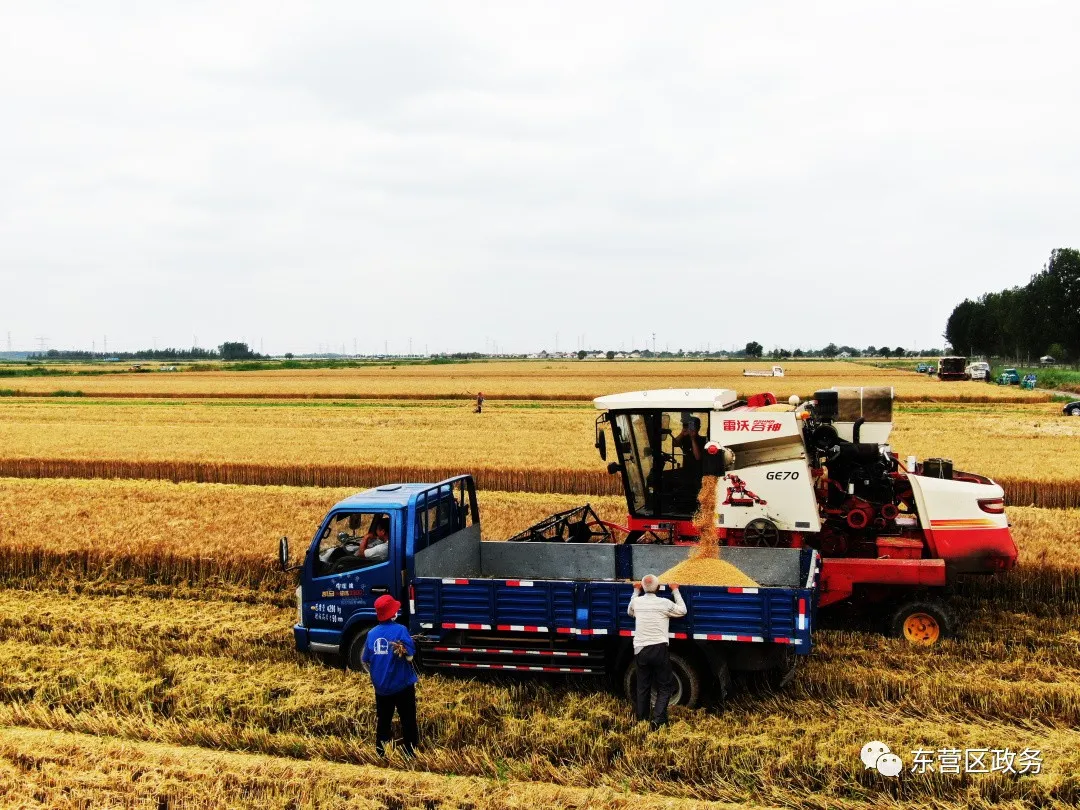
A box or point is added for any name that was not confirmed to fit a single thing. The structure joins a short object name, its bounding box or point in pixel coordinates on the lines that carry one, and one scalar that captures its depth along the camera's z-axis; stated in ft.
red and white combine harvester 35.14
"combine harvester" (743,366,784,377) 295.77
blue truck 28.09
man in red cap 25.49
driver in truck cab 32.17
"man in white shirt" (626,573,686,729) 27.02
